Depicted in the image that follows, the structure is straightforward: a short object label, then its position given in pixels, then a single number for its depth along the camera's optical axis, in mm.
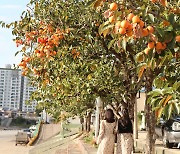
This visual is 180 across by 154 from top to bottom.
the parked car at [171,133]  14820
